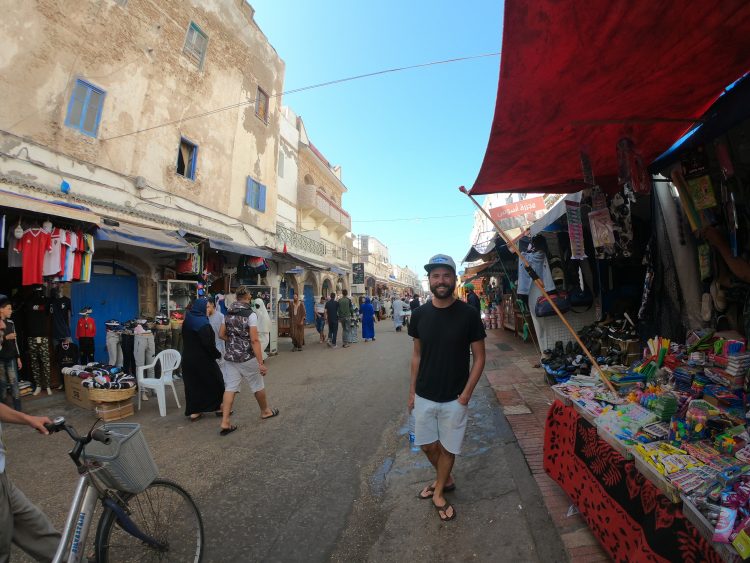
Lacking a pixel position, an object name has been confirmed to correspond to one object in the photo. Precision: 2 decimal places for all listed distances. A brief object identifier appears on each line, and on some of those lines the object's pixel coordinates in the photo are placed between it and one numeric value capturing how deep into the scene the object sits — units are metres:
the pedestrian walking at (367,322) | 14.28
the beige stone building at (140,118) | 6.95
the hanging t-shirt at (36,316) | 6.48
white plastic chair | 5.64
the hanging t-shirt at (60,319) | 6.70
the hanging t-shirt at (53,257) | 5.78
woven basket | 5.31
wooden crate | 5.34
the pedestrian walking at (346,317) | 12.85
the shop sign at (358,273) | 29.37
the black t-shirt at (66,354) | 6.79
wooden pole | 3.04
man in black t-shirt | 2.75
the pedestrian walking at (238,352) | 4.79
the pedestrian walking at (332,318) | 12.89
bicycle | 1.87
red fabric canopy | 1.98
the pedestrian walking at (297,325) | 12.12
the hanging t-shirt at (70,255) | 6.01
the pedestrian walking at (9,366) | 5.39
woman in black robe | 5.29
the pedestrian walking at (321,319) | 14.46
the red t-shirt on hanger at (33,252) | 5.61
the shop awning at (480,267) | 9.95
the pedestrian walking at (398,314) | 18.52
